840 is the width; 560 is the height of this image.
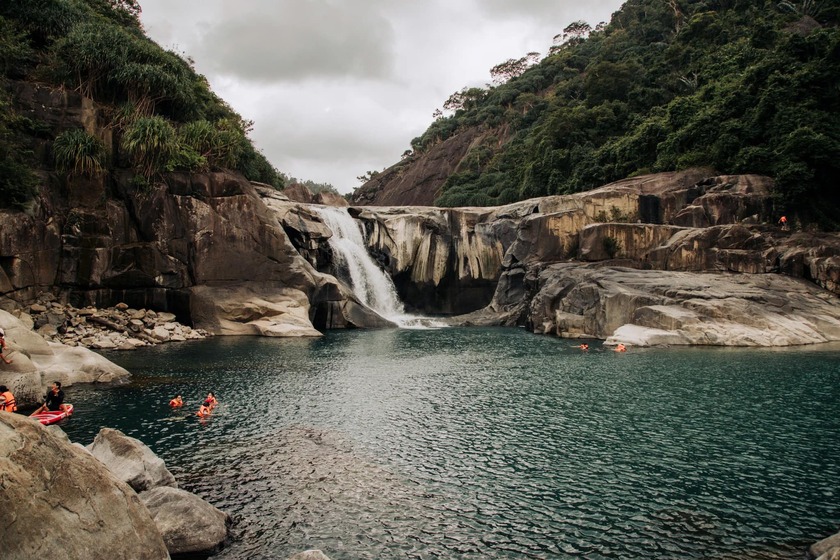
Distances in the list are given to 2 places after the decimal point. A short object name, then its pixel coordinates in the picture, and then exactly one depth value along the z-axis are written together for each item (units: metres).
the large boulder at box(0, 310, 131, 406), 16.77
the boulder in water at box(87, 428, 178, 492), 9.93
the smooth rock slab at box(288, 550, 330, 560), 7.34
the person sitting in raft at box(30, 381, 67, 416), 15.39
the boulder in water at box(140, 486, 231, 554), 8.35
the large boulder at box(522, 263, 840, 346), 30.22
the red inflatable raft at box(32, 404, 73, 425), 14.55
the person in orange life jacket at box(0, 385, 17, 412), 14.65
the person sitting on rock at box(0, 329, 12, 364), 16.58
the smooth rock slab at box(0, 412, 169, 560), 5.62
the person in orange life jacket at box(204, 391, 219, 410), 16.87
